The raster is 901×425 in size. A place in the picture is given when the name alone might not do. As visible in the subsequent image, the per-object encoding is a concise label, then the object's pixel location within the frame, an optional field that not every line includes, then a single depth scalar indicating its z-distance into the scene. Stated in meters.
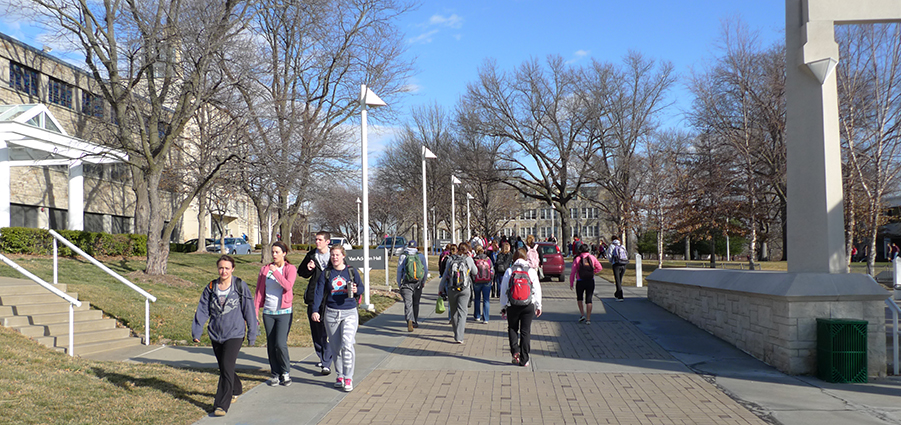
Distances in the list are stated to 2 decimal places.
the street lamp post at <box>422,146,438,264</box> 23.34
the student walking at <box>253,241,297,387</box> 7.42
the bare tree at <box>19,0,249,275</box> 16.41
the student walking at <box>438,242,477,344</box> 10.98
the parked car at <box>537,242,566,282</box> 25.19
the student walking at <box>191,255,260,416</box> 6.32
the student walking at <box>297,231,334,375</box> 8.12
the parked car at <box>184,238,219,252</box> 34.66
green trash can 7.73
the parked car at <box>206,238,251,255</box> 45.00
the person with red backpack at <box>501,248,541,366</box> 8.87
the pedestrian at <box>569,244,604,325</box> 12.71
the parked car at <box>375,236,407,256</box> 46.76
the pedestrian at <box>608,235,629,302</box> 16.33
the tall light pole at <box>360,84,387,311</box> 15.00
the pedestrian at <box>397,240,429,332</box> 12.27
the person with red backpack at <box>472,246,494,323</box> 12.72
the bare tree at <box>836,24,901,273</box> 23.39
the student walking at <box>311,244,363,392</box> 7.34
